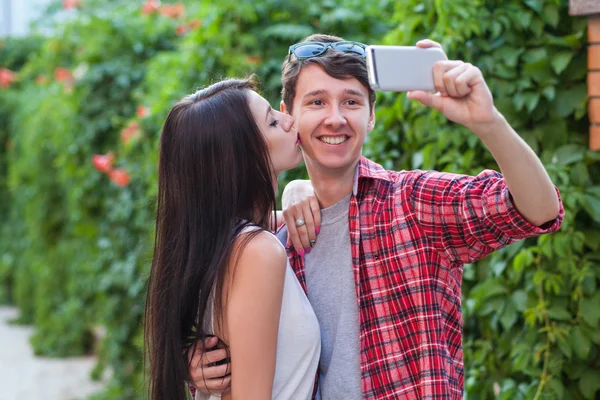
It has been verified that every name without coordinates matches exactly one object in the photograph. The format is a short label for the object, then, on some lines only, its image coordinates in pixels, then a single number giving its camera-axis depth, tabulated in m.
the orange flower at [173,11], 5.62
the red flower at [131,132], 5.06
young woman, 1.86
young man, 1.73
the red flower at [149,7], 5.76
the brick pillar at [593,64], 2.68
